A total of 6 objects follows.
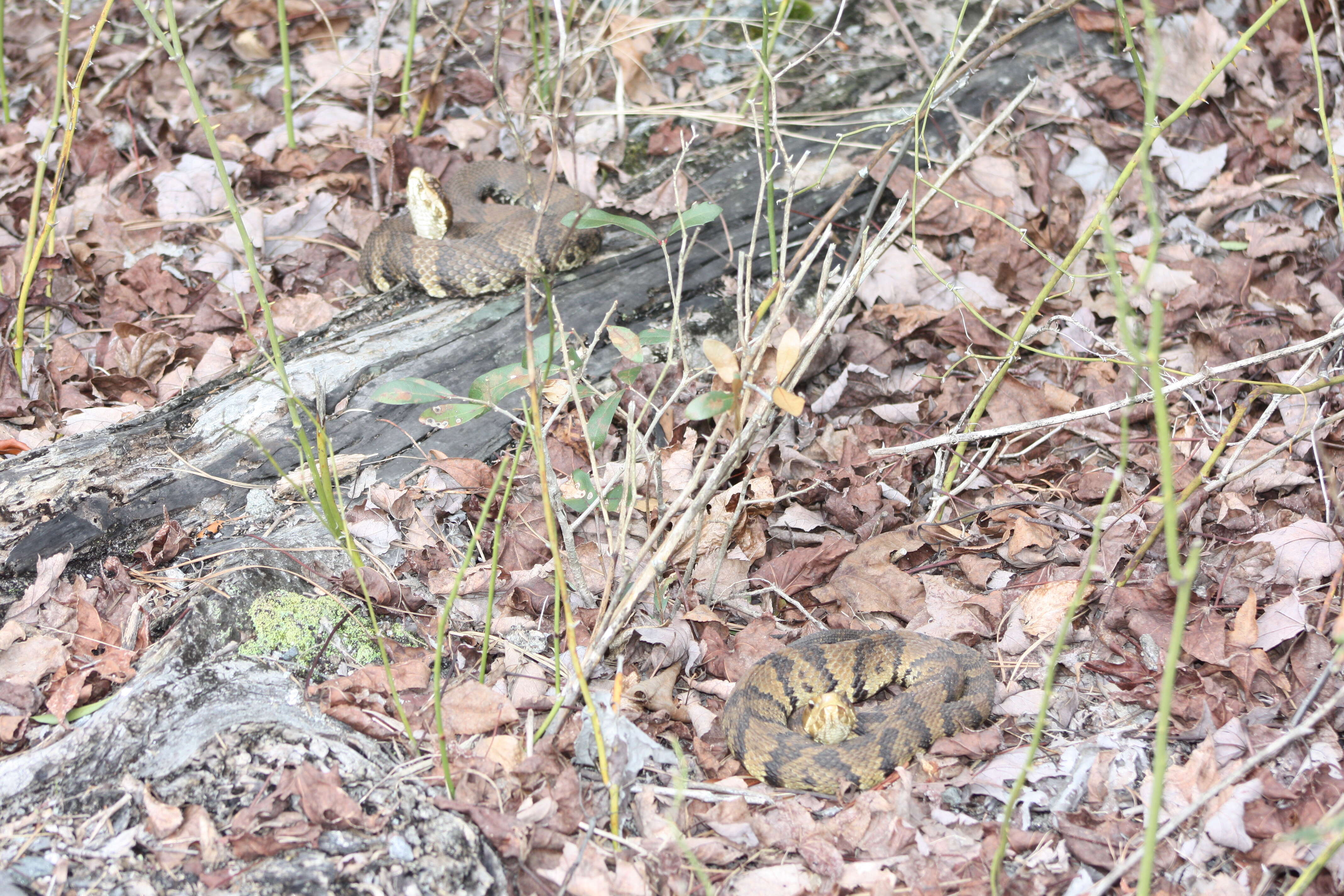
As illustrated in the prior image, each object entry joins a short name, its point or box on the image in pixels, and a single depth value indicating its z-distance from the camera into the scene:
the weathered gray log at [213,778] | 2.21
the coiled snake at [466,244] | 4.34
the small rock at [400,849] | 2.28
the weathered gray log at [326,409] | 3.18
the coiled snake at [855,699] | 2.79
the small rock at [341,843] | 2.27
